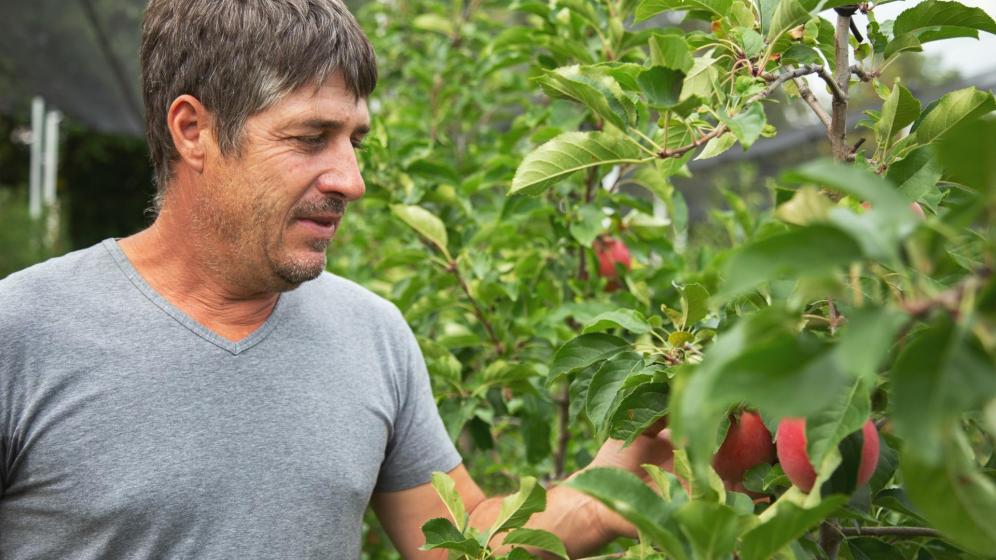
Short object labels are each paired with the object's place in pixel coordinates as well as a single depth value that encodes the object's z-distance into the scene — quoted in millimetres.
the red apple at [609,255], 1846
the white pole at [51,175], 8164
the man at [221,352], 1304
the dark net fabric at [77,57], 6090
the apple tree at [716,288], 479
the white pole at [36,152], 7852
